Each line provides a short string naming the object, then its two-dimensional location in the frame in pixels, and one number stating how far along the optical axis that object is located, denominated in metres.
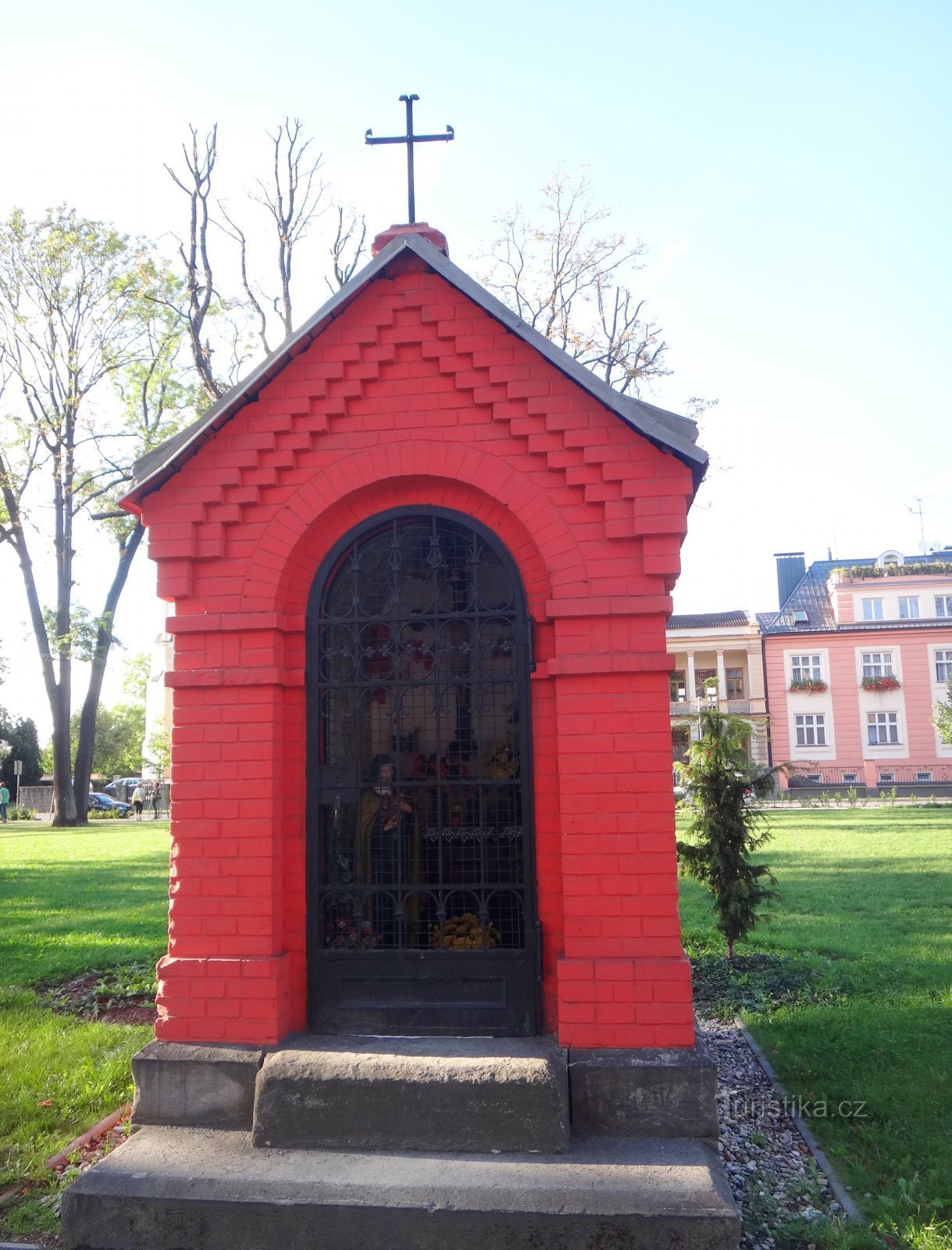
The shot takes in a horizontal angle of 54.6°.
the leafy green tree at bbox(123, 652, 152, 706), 54.94
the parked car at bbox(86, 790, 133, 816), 44.94
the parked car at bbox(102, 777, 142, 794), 59.56
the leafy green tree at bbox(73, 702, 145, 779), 66.12
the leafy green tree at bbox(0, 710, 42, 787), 54.47
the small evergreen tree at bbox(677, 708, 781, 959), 8.38
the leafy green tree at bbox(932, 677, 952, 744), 30.48
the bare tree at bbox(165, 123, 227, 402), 16.19
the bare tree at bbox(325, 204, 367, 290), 16.81
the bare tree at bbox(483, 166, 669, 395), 17.36
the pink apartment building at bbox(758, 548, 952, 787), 41.00
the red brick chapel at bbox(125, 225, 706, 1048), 4.72
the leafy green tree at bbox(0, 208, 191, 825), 22.14
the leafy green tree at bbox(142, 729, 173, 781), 49.50
